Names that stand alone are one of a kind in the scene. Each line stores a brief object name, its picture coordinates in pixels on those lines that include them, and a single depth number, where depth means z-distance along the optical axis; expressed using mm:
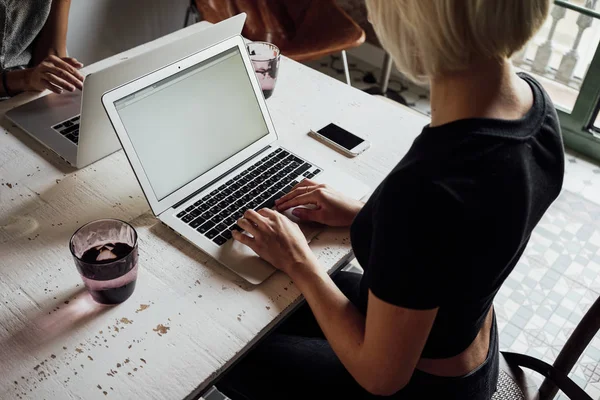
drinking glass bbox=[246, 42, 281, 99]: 1427
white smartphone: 1328
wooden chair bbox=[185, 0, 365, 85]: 2463
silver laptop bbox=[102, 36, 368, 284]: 1045
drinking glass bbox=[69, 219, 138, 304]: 914
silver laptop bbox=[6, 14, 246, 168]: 1109
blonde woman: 756
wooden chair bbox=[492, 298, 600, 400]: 1070
